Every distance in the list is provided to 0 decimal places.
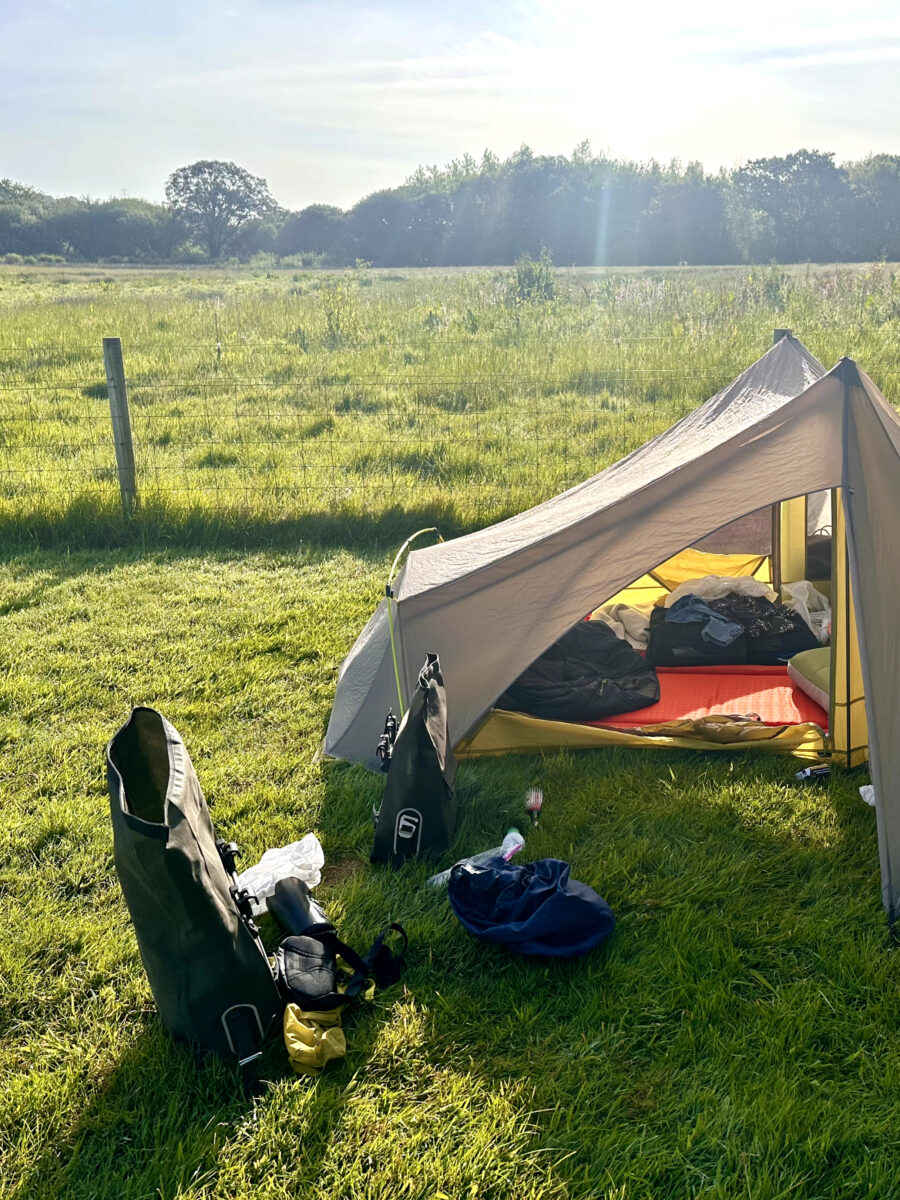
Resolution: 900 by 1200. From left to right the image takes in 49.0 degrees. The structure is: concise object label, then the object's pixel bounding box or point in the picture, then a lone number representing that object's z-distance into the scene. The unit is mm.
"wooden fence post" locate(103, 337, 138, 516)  6035
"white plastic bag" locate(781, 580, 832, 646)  4370
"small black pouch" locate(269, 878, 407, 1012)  2320
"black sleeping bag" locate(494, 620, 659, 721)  3770
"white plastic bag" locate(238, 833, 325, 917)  2779
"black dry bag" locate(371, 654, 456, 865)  2928
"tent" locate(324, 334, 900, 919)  2955
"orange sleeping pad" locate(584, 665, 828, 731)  3768
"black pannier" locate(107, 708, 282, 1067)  2033
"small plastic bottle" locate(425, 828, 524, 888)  2838
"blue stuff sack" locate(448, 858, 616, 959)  2501
